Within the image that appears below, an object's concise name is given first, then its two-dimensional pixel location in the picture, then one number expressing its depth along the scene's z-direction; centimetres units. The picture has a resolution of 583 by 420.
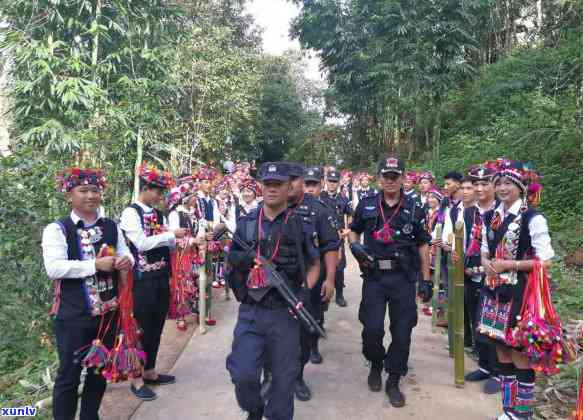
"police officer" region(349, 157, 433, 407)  419
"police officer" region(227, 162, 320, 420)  314
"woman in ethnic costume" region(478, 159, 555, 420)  332
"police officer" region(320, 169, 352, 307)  707
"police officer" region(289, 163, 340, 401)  380
